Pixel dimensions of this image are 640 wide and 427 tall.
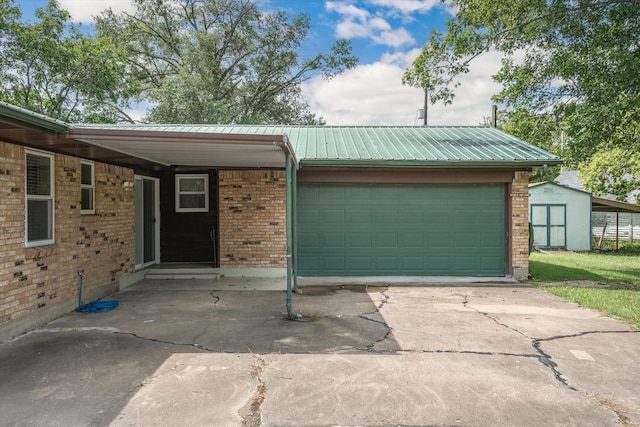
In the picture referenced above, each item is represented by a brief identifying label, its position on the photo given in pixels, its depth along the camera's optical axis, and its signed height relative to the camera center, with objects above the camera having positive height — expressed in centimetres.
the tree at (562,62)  952 +408
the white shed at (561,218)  1722 -37
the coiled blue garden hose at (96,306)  651 -158
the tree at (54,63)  1623 +603
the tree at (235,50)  2289 +911
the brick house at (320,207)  788 +4
